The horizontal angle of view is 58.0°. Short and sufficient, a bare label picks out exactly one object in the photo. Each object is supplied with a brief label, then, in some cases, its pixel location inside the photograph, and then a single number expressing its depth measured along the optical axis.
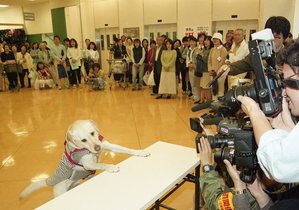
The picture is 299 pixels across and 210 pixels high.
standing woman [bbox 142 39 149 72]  8.10
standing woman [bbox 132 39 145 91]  8.00
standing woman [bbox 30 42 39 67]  9.29
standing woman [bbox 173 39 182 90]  6.72
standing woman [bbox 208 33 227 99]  5.30
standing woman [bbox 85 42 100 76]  9.09
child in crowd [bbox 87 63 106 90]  8.39
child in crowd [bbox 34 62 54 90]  8.92
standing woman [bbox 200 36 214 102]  5.76
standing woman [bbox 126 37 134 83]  8.50
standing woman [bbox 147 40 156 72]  7.54
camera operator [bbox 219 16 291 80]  2.11
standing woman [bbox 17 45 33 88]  9.23
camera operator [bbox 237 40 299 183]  0.80
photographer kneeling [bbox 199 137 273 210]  1.15
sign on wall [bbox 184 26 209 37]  8.91
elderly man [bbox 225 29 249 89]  4.39
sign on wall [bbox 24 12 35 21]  13.49
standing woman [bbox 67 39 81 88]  8.77
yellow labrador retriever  2.01
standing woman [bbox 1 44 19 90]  8.93
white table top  1.42
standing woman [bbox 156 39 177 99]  6.54
